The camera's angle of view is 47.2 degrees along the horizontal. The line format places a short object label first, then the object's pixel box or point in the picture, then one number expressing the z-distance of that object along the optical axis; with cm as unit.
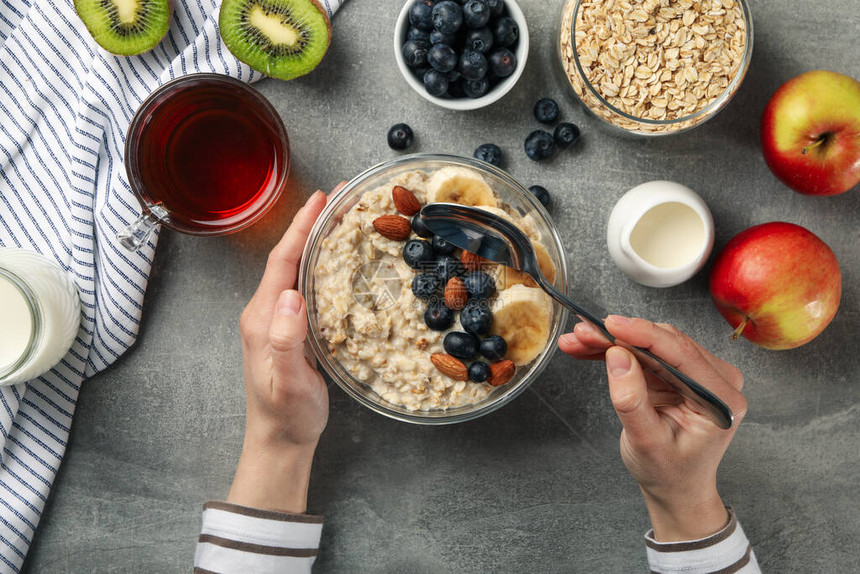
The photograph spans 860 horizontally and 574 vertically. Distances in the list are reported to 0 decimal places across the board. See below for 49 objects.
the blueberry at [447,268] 56
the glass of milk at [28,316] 58
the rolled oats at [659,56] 59
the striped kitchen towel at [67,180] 61
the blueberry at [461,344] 55
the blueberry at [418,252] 56
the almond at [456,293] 55
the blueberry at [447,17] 58
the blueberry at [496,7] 59
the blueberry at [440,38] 59
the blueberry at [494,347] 55
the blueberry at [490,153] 62
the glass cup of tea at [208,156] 59
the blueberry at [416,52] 60
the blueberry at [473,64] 59
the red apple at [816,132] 60
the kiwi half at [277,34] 60
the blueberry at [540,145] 62
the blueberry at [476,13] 58
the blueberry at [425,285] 56
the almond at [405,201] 57
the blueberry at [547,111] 62
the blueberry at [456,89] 61
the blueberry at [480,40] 59
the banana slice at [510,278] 57
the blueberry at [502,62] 59
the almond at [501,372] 56
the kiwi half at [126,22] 60
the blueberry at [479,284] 55
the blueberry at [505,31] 60
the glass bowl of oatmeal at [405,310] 56
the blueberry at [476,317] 55
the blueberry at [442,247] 56
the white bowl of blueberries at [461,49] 59
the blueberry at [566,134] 62
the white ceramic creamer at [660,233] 59
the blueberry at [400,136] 62
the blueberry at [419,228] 56
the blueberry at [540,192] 62
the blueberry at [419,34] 60
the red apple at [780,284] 59
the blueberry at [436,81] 59
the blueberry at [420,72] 60
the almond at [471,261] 56
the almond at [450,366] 56
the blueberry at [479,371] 56
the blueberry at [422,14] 59
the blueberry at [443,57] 59
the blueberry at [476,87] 60
